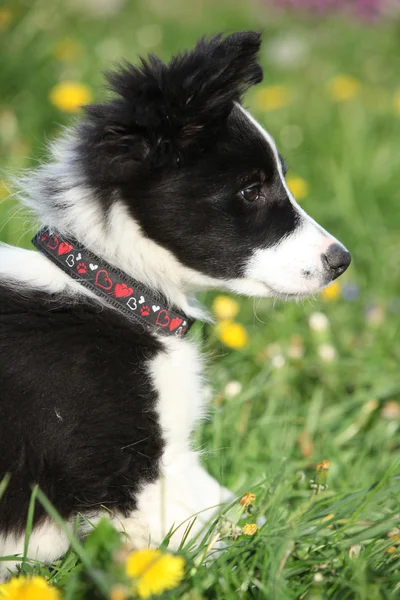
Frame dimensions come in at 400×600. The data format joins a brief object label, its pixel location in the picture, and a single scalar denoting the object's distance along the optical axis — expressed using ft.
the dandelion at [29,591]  9.70
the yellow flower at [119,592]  9.95
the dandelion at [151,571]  10.27
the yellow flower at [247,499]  13.88
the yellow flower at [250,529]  13.38
